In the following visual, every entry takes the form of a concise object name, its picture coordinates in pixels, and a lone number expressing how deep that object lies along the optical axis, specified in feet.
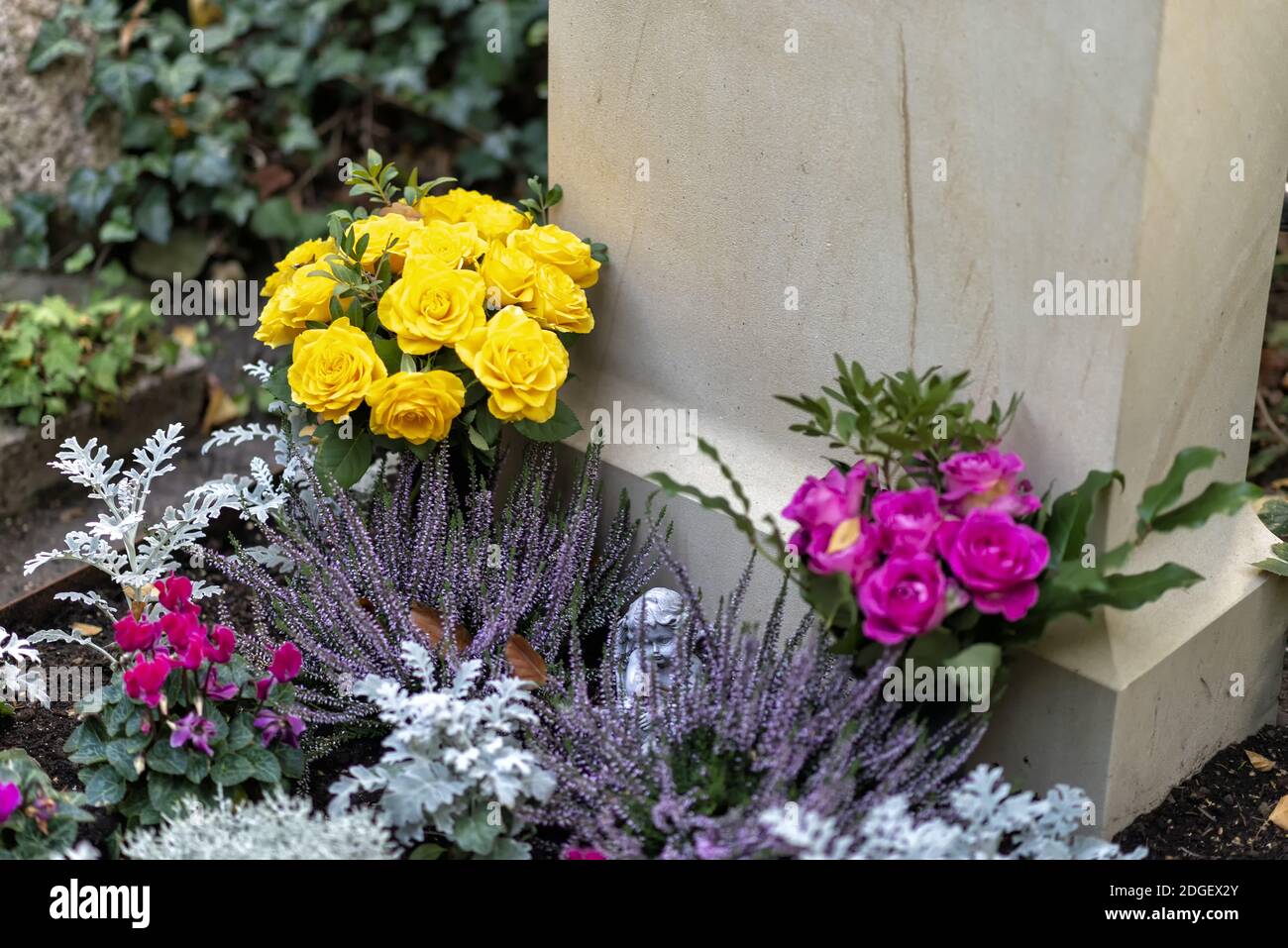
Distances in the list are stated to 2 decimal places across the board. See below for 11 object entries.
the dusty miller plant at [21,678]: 8.43
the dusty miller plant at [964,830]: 6.27
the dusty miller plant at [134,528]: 9.08
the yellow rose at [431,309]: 8.54
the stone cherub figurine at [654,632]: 8.64
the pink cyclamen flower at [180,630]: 7.62
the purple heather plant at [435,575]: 8.44
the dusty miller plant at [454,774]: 7.05
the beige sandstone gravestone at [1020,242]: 6.88
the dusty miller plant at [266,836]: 6.84
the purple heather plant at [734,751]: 6.88
